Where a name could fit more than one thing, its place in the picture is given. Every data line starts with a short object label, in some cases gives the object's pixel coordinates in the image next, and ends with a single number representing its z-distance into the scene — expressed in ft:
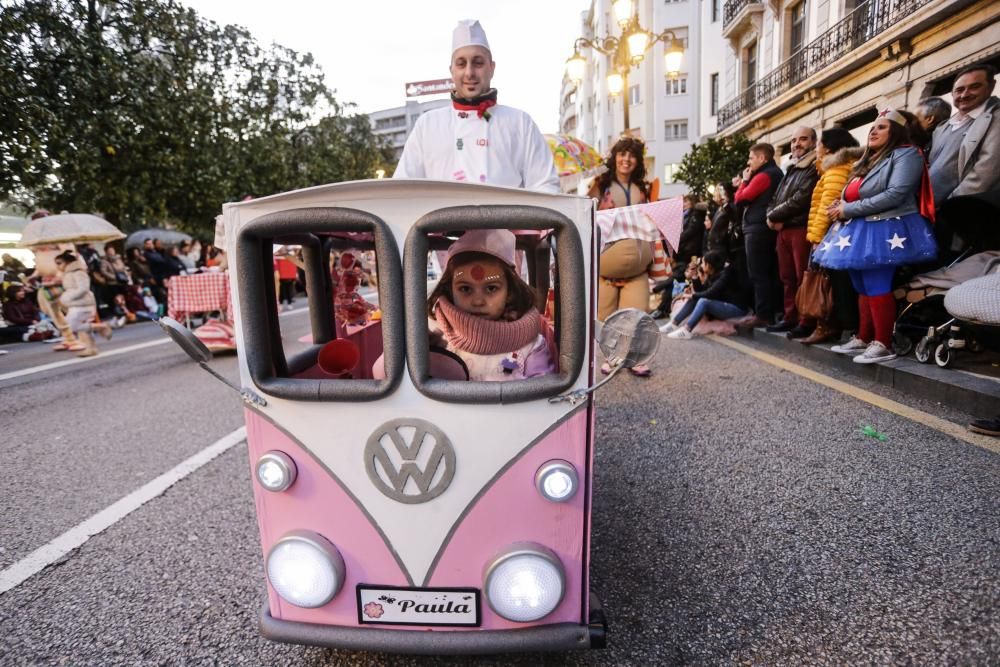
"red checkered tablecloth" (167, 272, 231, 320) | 25.81
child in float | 6.24
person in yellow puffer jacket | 16.62
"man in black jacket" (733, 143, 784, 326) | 20.85
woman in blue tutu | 13.84
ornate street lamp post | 33.47
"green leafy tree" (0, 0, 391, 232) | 35.37
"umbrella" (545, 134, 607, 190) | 19.92
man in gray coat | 13.53
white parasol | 27.66
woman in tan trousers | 14.89
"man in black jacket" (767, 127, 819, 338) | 18.45
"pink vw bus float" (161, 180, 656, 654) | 4.98
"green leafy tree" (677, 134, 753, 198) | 47.78
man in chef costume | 10.94
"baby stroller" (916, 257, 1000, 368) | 9.72
